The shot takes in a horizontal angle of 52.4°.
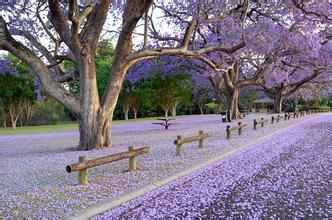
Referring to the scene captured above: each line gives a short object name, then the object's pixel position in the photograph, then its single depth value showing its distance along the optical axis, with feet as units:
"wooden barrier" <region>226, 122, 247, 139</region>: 45.70
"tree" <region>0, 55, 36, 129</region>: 89.66
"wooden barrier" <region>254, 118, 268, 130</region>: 58.86
